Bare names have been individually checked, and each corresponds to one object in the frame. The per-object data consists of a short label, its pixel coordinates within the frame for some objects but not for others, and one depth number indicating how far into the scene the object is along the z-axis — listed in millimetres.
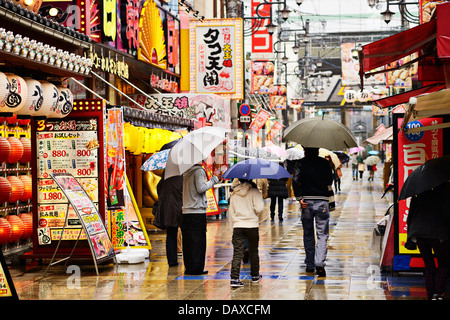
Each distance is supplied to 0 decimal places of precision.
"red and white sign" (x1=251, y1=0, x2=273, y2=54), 34375
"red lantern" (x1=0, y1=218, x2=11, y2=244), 13039
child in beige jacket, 10117
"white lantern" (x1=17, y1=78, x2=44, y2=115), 10922
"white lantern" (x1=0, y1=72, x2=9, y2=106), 9867
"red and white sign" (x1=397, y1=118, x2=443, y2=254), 10430
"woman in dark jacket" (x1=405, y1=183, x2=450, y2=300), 8180
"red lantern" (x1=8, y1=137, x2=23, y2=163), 13156
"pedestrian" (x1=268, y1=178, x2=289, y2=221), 21000
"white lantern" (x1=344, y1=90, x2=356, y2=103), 49969
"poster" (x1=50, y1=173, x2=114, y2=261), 11539
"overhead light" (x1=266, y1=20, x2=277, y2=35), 26422
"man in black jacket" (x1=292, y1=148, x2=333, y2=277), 10922
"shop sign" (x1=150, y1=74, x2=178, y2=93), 20875
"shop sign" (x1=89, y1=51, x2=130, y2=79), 15766
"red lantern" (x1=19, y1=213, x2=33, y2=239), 13875
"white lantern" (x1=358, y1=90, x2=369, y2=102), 47138
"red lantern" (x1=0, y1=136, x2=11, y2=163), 12685
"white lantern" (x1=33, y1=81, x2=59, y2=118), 11391
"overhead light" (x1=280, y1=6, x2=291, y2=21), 24781
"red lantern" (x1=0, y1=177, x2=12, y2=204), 12828
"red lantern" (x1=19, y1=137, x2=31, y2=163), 13859
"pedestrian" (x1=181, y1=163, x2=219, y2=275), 11258
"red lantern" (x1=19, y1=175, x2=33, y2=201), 13925
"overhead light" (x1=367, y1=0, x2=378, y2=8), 23791
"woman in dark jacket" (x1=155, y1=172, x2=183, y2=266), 11914
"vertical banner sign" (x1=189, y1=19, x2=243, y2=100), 22469
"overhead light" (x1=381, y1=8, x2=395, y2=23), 24442
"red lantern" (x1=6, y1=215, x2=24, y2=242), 13391
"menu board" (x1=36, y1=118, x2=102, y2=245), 12641
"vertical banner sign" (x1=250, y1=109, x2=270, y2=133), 34625
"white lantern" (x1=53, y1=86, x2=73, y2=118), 11820
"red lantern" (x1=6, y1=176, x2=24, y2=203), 13420
